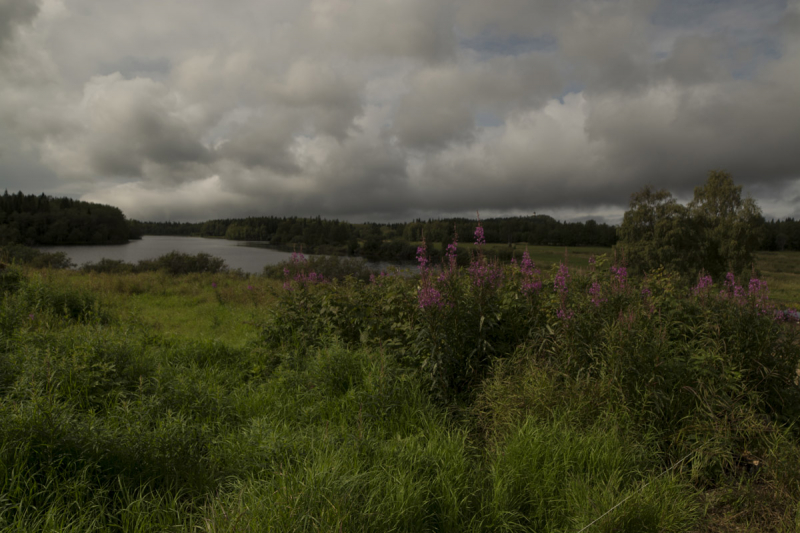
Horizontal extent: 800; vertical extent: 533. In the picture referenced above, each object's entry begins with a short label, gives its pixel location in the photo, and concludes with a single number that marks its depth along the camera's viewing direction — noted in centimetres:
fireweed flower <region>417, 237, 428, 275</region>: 470
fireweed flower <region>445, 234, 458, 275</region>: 446
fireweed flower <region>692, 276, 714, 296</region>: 500
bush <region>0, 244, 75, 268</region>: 2255
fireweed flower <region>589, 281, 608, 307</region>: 423
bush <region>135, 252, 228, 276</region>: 2462
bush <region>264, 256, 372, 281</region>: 2241
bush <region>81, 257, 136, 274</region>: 2437
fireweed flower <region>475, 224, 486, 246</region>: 486
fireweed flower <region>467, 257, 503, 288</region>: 452
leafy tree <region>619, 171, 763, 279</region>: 2638
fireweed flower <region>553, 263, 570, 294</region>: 442
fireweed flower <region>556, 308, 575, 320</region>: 406
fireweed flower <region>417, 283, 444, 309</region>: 413
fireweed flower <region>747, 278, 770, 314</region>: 404
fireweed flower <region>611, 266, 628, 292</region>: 457
